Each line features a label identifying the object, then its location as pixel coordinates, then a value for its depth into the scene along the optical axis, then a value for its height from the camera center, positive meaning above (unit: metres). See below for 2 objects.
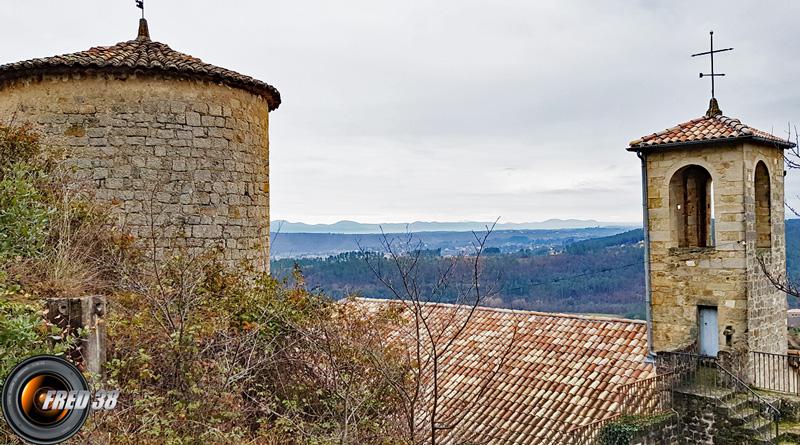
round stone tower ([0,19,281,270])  8.58 +1.58
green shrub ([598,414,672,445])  9.21 -2.95
